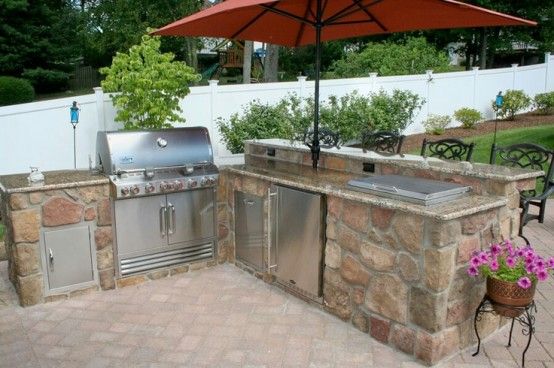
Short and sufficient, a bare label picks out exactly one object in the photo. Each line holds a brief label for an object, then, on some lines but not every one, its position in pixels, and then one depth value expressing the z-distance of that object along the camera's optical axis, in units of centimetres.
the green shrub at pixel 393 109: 977
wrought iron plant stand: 281
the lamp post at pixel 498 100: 773
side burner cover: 290
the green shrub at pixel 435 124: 1191
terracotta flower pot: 277
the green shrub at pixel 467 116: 1227
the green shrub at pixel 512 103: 1322
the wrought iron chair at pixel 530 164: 430
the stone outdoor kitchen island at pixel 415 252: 283
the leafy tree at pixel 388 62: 1318
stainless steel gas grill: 395
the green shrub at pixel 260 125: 801
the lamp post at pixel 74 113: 609
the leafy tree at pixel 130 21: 1562
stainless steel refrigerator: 351
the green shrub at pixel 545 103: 1388
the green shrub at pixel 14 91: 1405
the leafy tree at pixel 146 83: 623
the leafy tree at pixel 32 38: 1547
